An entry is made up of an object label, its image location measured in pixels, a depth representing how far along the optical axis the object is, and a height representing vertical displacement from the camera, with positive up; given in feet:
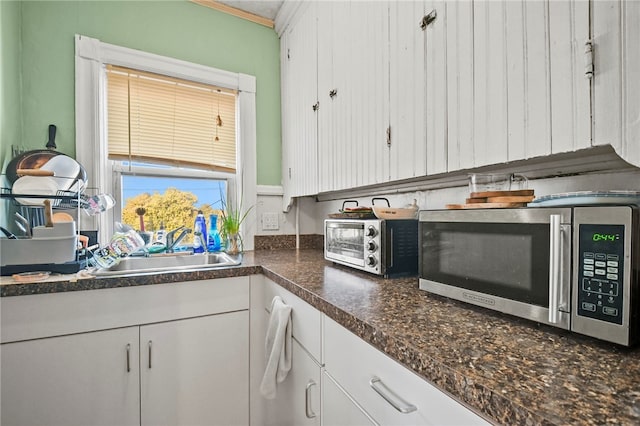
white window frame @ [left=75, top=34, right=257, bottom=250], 5.58 +2.20
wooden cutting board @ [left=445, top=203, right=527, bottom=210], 2.45 +0.03
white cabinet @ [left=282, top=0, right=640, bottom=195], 2.04 +1.16
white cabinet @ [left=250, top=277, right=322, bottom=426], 3.17 -1.90
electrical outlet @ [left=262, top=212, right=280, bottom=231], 7.33 -0.30
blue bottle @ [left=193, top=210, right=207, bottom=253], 6.35 -0.50
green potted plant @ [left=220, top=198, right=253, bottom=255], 6.56 -0.44
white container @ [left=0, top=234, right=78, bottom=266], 4.02 -0.54
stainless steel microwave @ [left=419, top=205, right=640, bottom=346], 1.70 -0.39
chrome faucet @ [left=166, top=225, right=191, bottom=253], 6.11 -0.56
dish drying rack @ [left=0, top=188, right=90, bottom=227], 4.49 +0.10
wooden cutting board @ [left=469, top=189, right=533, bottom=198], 2.48 +0.13
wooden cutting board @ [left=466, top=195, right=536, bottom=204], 2.44 +0.08
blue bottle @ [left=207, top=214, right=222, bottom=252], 6.52 -0.59
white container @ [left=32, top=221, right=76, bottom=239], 4.20 -0.28
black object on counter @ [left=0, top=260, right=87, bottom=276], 4.01 -0.78
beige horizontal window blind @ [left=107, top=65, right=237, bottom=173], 6.01 +1.89
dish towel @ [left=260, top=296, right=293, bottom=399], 3.71 -1.81
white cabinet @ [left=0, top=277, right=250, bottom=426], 3.72 -1.98
